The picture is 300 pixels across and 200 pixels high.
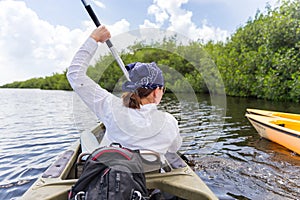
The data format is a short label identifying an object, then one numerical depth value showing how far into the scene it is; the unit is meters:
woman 1.94
